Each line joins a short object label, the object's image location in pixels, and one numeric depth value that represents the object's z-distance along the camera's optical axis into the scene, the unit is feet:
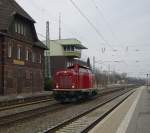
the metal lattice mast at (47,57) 195.56
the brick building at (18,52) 157.69
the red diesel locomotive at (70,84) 110.58
